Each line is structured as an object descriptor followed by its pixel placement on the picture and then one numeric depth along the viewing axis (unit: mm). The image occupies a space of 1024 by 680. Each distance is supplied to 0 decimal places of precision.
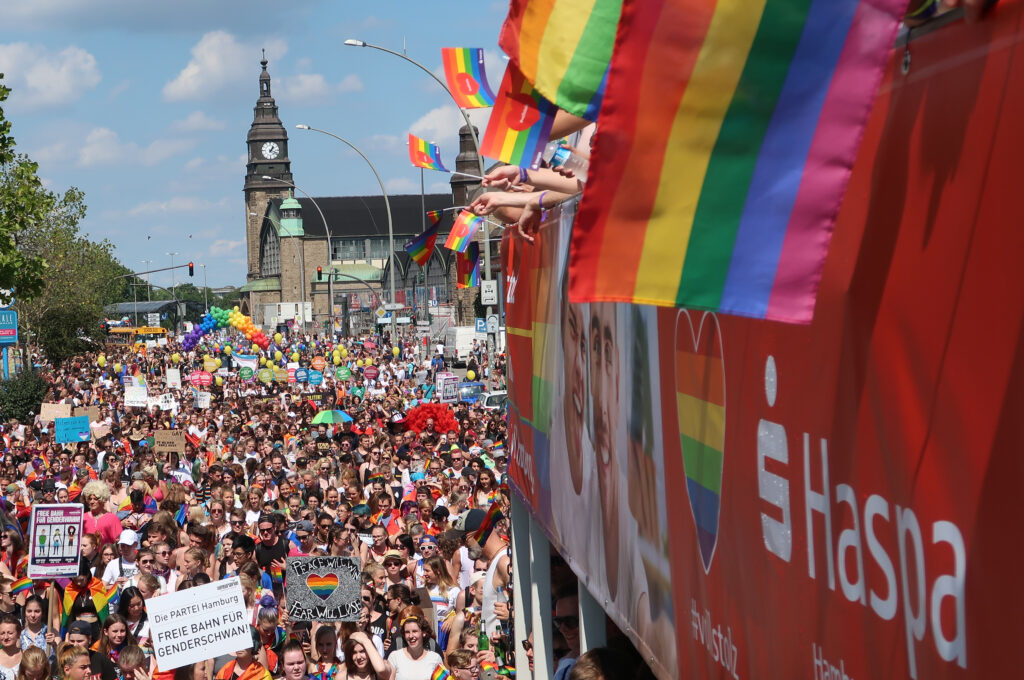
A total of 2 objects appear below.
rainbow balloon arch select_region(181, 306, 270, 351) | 56938
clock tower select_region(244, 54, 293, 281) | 190250
